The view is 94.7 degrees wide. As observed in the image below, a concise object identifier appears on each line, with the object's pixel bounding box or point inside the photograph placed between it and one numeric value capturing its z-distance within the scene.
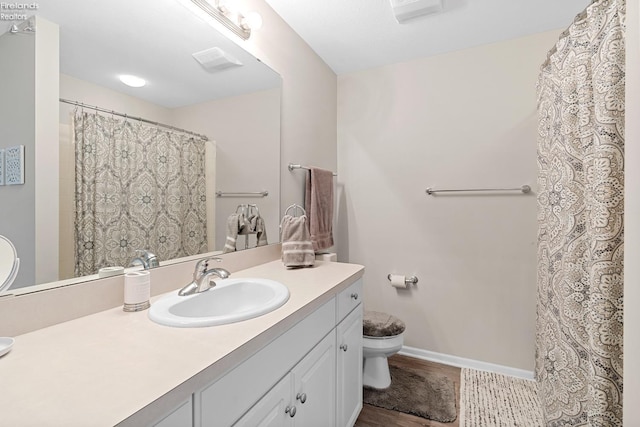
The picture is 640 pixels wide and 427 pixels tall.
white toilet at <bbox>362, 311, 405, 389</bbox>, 1.78
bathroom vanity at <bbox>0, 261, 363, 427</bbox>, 0.50
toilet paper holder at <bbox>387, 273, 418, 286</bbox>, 2.21
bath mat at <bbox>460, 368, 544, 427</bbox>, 1.55
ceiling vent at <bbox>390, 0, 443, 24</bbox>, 1.61
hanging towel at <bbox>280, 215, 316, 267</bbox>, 1.57
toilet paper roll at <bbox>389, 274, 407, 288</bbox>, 2.20
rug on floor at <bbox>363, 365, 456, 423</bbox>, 1.63
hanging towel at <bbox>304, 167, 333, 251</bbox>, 1.98
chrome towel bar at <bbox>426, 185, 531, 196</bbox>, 1.89
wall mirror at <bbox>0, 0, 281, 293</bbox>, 0.88
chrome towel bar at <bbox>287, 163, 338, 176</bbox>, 1.90
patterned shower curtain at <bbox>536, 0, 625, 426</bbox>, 0.95
